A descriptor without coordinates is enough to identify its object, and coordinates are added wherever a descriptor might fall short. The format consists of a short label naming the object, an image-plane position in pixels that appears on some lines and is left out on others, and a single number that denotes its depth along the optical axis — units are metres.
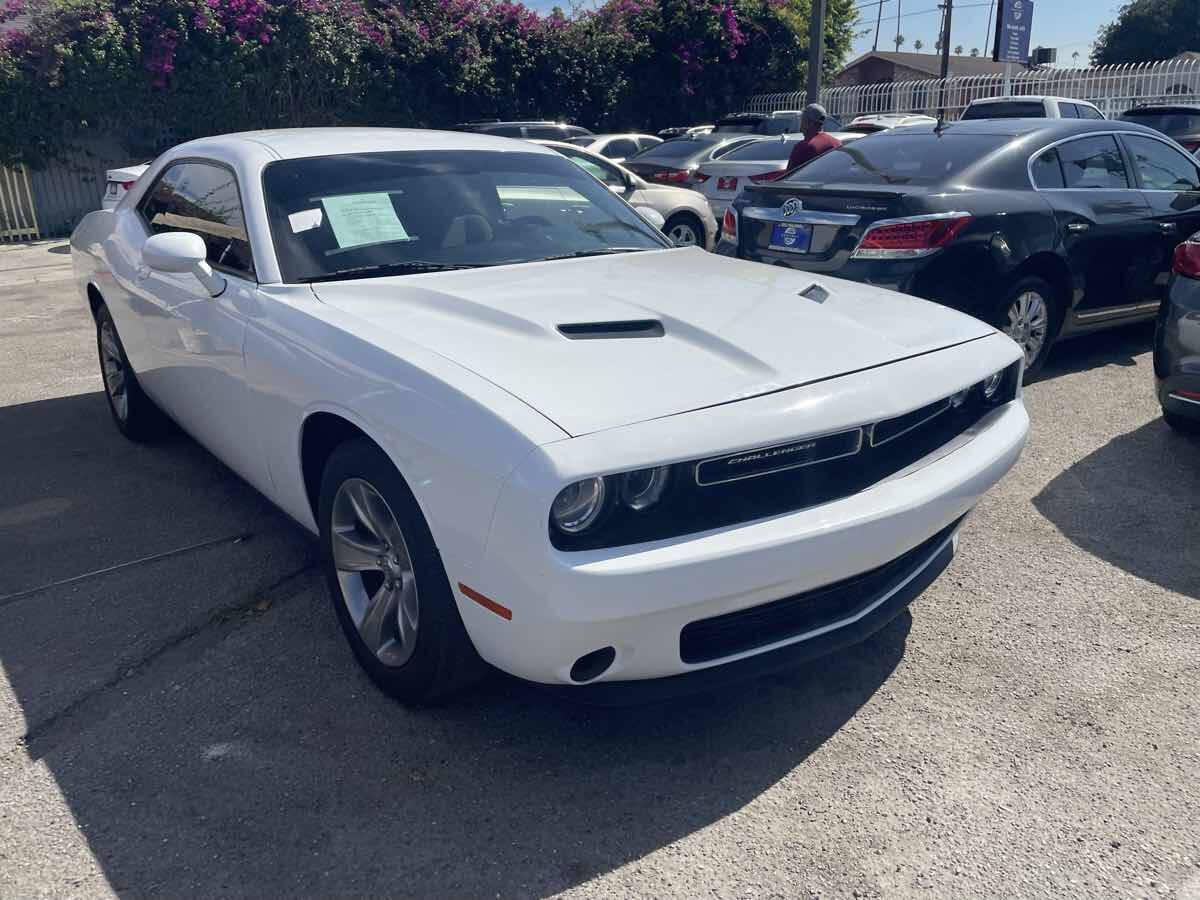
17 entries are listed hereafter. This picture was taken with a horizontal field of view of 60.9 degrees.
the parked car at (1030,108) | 13.89
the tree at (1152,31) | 49.47
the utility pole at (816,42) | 19.80
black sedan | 5.40
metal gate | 15.85
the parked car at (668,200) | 9.78
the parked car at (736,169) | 11.09
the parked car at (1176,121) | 13.52
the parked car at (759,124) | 17.81
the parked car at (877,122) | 16.47
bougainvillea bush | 15.98
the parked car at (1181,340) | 4.50
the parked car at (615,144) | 15.76
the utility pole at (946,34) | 37.25
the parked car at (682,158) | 11.86
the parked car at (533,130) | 15.81
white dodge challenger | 2.27
